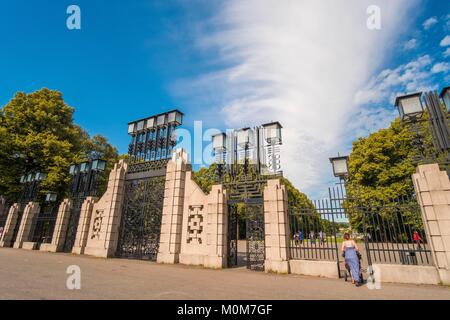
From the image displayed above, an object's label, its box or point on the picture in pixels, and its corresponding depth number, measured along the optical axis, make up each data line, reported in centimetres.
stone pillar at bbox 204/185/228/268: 1075
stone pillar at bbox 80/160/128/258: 1415
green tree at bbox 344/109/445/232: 2506
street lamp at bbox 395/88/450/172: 827
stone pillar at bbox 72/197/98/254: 1532
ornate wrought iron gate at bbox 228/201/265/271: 1071
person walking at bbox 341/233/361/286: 755
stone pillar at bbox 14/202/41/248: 1942
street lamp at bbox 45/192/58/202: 1932
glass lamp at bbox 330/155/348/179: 929
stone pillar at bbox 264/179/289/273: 961
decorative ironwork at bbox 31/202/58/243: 1847
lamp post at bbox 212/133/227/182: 1240
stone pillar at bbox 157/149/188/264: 1197
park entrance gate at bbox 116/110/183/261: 1365
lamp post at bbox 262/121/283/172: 1141
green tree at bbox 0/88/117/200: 2345
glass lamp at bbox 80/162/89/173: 1748
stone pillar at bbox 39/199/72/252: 1688
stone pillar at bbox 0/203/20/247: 2028
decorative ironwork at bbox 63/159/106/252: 1683
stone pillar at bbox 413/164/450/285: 742
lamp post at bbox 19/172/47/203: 2048
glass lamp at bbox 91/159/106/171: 1667
